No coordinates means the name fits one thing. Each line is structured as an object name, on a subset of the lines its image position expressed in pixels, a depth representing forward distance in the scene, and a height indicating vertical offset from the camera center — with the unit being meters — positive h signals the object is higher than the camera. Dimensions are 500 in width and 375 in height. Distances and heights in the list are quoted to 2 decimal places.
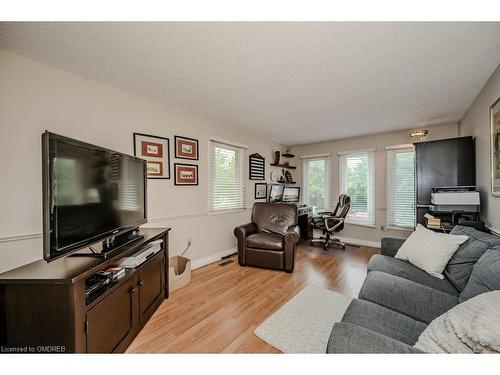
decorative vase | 4.58 +0.73
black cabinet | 2.51 +0.28
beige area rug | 1.48 -1.18
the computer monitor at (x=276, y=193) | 4.38 -0.12
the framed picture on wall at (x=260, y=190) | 4.14 -0.04
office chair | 3.85 -0.68
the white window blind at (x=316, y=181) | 4.70 +0.16
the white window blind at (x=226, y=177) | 3.29 +0.21
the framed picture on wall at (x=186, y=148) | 2.75 +0.60
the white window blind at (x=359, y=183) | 4.11 +0.09
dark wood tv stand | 1.01 -0.65
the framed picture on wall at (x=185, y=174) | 2.75 +0.21
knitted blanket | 0.67 -0.54
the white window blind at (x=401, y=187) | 3.70 +0.00
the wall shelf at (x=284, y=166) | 4.56 +0.54
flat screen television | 1.06 -0.03
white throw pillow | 1.62 -0.56
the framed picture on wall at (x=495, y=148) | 1.79 +0.36
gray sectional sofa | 0.84 -0.72
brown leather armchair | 2.81 -0.75
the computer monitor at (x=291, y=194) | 4.64 -0.16
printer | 2.18 -0.15
